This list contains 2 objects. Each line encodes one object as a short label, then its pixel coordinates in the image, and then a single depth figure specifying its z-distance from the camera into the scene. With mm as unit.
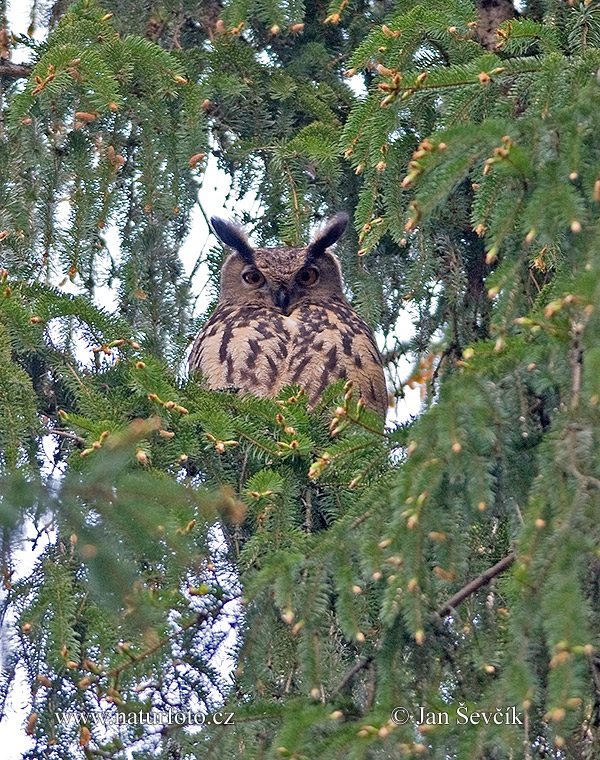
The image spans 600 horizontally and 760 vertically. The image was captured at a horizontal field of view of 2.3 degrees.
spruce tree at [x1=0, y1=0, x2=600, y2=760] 17817
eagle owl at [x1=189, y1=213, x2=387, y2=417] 21891
